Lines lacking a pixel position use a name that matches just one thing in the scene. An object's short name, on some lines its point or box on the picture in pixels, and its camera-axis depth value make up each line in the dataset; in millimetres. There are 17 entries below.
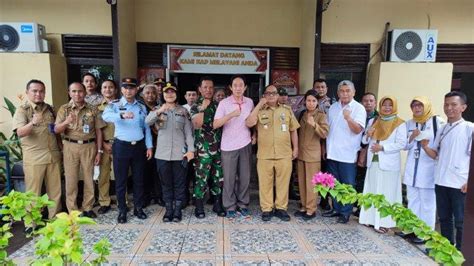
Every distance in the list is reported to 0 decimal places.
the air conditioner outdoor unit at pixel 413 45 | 4805
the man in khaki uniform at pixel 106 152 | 3648
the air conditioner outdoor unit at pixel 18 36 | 4438
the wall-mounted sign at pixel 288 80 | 5743
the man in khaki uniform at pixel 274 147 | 3457
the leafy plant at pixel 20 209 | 1428
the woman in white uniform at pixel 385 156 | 3225
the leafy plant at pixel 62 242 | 1153
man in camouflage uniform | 3576
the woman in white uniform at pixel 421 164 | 3123
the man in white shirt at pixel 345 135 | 3375
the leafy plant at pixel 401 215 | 1390
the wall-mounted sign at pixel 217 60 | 5535
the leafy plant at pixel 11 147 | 4102
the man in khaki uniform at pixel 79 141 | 3424
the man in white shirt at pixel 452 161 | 2814
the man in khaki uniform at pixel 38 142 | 3244
